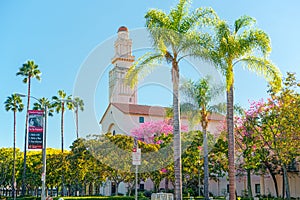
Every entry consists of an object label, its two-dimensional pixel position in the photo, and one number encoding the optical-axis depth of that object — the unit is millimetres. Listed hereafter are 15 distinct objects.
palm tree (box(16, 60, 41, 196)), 51656
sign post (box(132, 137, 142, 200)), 18500
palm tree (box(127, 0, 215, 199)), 20078
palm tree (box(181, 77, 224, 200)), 34456
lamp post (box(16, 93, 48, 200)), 25406
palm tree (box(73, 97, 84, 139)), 57425
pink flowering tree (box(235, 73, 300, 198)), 27812
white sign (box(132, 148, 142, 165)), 18500
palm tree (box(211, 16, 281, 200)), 21328
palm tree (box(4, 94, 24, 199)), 55500
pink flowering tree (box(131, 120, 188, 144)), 51250
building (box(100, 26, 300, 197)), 51375
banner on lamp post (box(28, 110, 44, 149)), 23609
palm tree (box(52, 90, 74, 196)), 57750
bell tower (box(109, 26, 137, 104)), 59669
